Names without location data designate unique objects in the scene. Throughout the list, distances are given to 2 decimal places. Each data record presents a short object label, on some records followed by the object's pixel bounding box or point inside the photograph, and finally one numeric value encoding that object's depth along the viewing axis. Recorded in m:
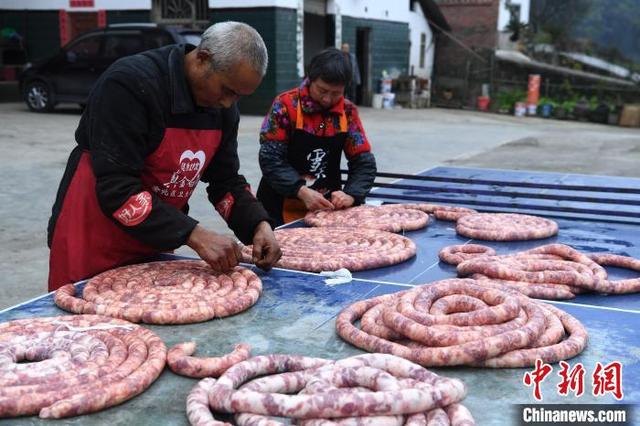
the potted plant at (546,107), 22.94
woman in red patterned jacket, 4.06
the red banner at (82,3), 18.59
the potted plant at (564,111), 22.69
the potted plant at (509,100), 24.02
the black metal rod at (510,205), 4.46
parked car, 14.88
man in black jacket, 2.67
